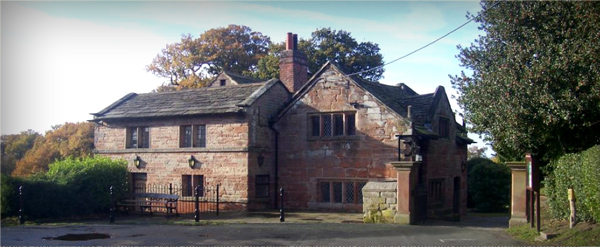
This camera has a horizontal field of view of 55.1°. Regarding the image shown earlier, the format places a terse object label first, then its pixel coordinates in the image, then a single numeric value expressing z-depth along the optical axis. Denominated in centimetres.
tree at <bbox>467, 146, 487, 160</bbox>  5273
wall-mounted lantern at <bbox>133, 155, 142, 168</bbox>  2734
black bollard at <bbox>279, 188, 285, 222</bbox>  2046
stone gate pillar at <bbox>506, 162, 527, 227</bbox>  1822
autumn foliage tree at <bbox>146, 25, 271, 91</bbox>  5122
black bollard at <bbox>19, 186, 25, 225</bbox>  2034
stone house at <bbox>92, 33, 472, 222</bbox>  2417
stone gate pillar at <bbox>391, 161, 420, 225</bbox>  1975
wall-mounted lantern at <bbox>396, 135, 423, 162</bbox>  2233
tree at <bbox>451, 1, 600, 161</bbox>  1565
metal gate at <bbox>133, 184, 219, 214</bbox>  2531
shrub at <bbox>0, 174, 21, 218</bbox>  2078
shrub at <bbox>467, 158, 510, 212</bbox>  3559
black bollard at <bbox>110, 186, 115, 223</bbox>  2116
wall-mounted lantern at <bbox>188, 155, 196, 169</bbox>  2595
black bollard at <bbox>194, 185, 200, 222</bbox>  2043
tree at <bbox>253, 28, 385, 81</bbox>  4766
